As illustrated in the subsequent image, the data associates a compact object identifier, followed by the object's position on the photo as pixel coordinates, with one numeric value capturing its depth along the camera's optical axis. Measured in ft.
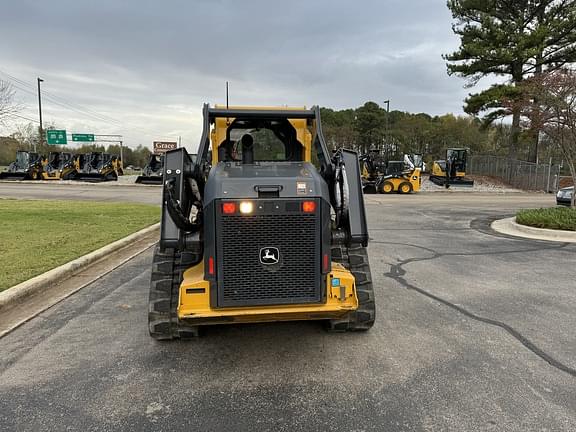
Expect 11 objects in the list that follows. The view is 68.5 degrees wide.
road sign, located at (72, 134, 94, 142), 173.27
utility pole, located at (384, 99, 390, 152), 132.26
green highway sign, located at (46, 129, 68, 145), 149.38
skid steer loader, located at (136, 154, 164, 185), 103.30
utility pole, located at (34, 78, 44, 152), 146.56
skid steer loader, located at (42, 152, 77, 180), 108.88
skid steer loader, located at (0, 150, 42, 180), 107.04
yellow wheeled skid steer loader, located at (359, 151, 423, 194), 86.07
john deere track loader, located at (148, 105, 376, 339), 11.02
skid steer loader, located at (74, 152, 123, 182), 108.17
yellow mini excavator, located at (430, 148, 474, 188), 101.60
